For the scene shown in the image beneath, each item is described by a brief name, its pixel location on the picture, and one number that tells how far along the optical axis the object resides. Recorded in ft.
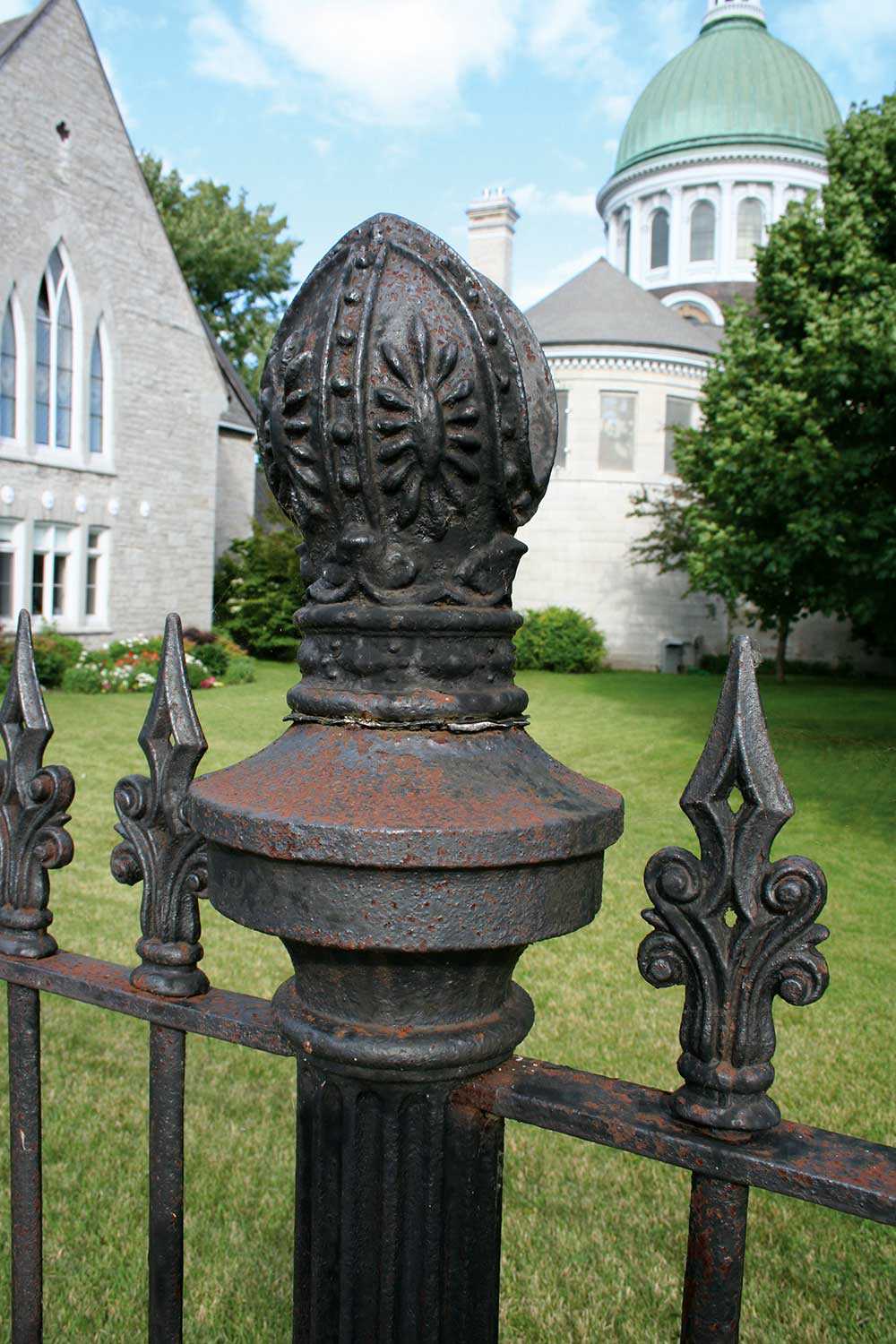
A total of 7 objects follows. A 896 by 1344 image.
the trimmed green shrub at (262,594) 83.15
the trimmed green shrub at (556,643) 89.10
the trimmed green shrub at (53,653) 59.77
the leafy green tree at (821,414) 44.57
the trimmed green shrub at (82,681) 60.08
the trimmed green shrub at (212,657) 68.13
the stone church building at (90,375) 62.34
